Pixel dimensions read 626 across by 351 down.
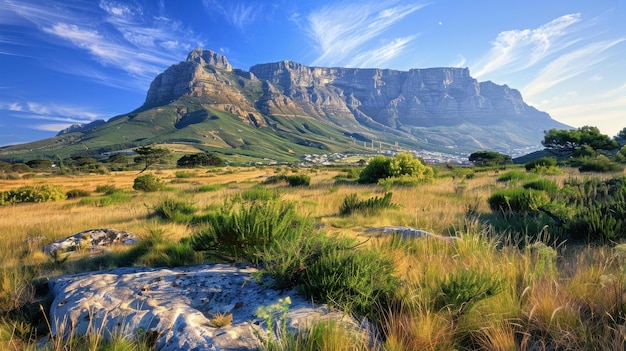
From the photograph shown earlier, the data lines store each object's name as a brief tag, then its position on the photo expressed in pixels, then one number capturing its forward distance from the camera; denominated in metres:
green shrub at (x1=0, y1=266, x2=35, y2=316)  2.92
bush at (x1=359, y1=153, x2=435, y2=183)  16.84
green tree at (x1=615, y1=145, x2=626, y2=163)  24.40
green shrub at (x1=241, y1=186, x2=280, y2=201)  9.87
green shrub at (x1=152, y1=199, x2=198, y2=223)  7.90
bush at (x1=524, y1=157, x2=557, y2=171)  21.80
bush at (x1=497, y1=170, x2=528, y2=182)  14.33
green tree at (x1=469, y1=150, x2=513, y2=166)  55.56
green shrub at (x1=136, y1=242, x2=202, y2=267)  4.18
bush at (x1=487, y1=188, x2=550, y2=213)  7.21
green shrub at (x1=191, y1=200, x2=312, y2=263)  3.85
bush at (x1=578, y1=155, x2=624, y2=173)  16.64
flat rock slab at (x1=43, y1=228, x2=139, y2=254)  5.59
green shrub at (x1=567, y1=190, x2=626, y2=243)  4.39
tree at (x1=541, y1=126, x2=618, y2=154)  41.91
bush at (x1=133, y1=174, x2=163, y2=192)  18.14
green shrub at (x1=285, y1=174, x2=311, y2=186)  17.01
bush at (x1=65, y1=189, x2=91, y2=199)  16.79
